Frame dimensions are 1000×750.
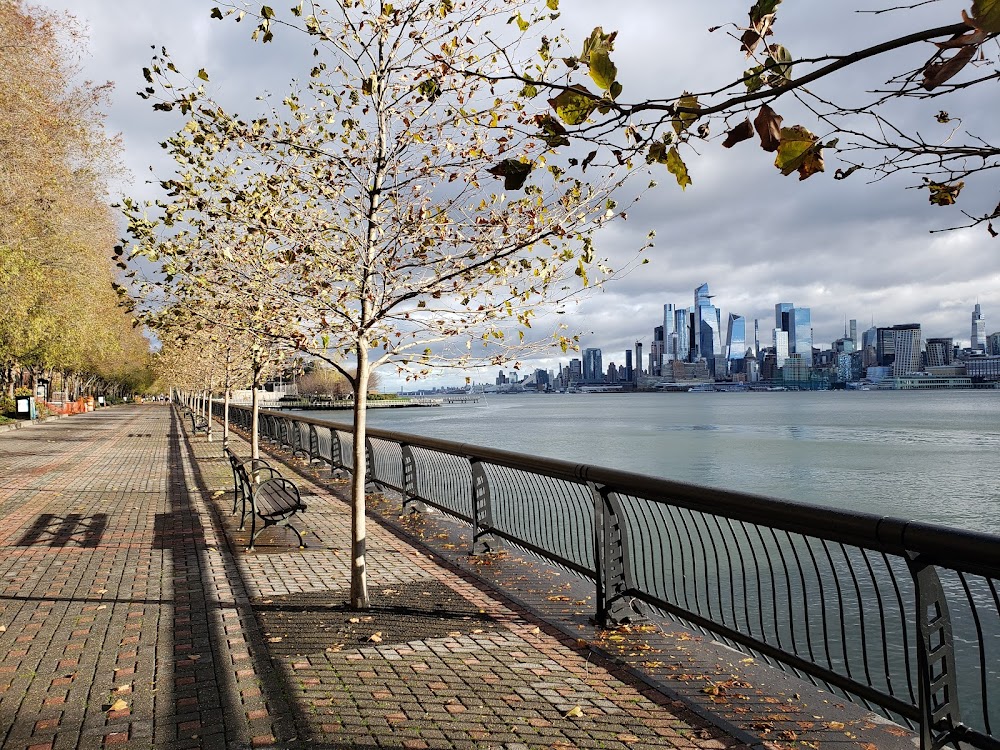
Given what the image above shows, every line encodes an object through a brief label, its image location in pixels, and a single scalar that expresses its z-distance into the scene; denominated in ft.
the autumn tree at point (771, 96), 5.25
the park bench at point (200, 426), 116.34
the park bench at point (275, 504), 30.19
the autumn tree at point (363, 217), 20.81
